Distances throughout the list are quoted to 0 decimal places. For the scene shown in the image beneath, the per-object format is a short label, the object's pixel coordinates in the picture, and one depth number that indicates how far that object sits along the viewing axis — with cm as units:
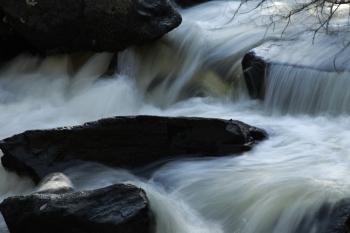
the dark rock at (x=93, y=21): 1128
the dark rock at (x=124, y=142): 808
